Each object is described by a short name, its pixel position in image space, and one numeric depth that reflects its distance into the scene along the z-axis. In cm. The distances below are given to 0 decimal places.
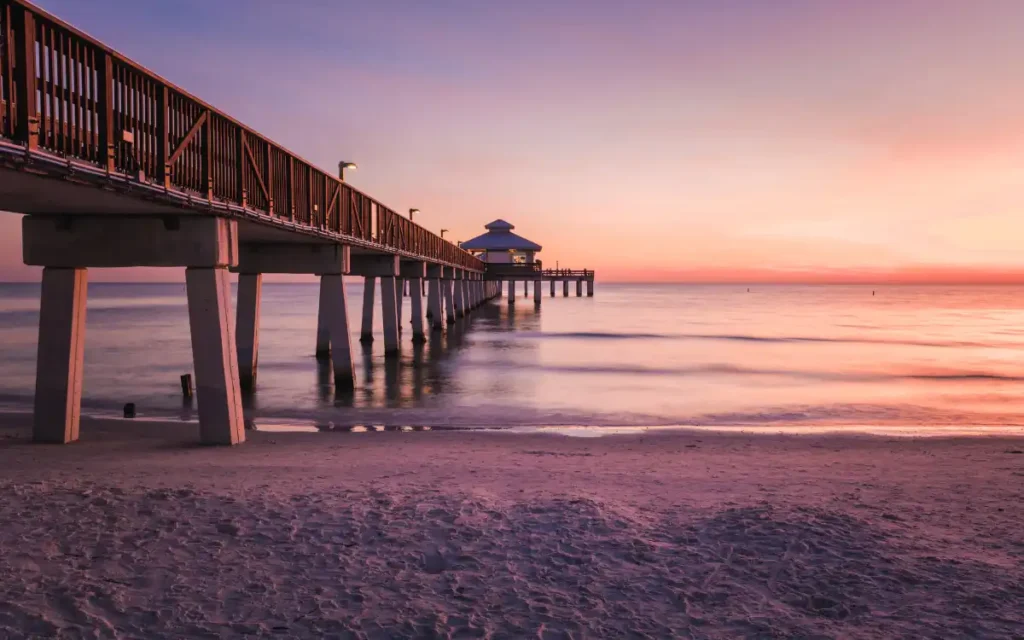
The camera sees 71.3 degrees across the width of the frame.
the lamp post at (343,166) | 2212
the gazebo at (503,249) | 8712
